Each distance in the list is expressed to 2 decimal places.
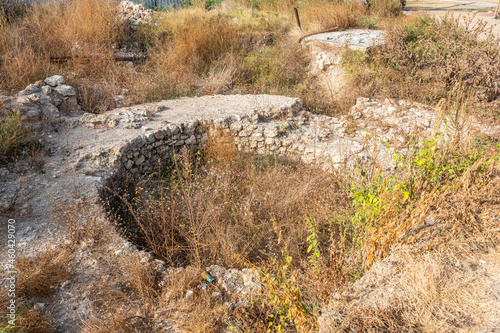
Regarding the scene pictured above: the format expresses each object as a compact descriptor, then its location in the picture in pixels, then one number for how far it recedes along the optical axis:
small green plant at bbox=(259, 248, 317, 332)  2.33
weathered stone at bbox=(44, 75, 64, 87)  5.99
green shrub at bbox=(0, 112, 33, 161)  4.38
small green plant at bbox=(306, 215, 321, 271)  2.47
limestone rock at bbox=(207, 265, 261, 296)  3.02
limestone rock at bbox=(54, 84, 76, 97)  5.87
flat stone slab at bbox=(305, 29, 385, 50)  7.71
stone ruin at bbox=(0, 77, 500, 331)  4.27
